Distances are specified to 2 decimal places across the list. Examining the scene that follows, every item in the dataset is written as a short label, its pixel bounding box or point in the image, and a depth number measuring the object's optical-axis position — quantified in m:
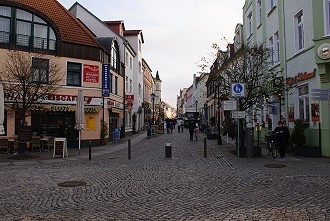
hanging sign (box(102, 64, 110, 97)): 23.39
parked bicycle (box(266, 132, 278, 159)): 14.62
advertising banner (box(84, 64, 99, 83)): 22.88
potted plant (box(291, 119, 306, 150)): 15.20
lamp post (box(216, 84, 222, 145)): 22.49
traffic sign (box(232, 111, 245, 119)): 14.68
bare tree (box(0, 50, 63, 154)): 15.75
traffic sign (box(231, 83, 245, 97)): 14.28
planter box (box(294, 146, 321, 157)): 14.40
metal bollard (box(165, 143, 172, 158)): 15.34
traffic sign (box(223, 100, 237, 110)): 14.97
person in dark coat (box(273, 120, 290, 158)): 14.77
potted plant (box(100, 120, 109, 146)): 23.55
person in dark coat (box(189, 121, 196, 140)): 27.20
